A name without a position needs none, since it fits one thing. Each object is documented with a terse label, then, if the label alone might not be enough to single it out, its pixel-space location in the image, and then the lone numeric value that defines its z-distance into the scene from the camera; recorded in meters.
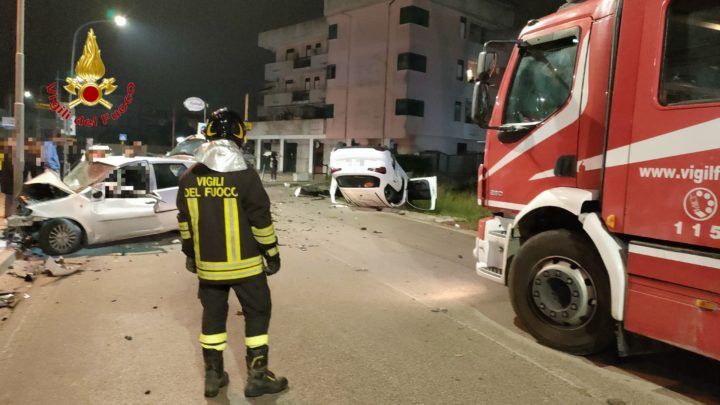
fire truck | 3.49
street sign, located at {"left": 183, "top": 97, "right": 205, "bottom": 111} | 27.08
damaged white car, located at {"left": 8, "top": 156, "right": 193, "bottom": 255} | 8.04
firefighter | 3.40
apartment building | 38.22
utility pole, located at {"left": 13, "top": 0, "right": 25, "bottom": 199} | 10.49
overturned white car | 13.95
